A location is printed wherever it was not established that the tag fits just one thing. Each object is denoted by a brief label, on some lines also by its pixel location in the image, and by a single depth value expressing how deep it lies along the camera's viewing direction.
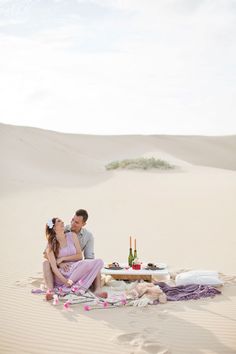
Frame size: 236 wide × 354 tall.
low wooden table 9.52
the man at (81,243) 8.90
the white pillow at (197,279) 9.40
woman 8.79
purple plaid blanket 8.79
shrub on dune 32.03
